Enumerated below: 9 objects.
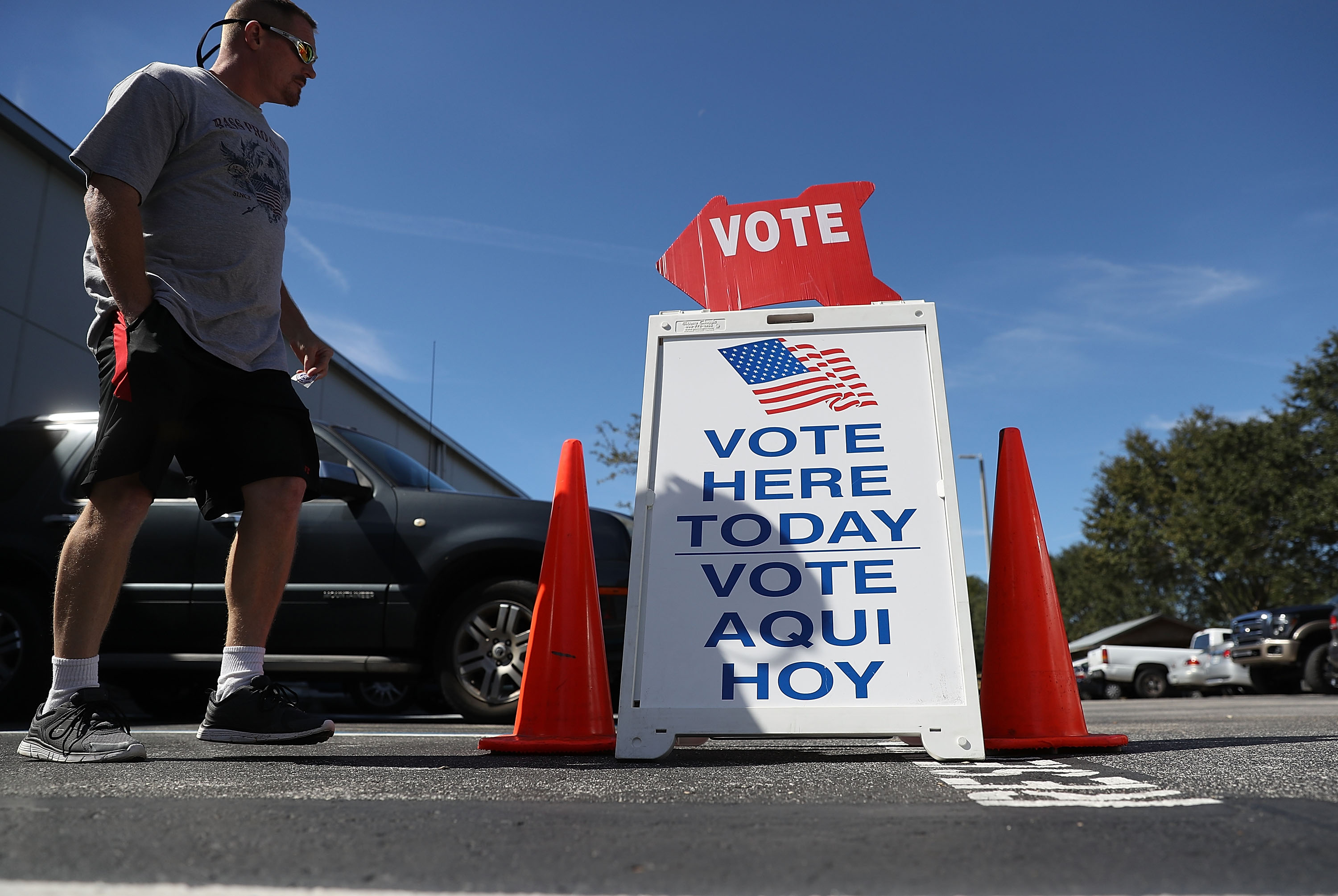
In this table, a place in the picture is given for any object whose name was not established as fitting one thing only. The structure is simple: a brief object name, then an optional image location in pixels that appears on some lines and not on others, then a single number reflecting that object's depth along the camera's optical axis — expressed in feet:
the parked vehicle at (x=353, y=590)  16.69
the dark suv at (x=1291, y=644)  46.32
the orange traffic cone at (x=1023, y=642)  9.61
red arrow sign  10.72
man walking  8.27
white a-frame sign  8.64
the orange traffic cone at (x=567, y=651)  10.02
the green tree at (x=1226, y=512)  87.76
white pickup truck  63.31
